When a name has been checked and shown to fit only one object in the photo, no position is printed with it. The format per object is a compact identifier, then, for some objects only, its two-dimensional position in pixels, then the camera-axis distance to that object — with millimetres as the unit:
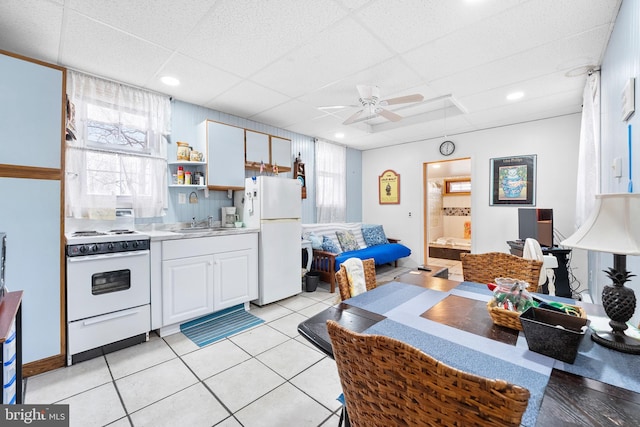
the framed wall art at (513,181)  4191
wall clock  4918
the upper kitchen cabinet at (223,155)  3350
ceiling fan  2646
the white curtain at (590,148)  2540
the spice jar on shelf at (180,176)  3307
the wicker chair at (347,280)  1517
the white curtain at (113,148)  2670
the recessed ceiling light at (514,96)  3205
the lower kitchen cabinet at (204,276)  2639
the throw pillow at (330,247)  4376
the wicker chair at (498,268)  1749
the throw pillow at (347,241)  4820
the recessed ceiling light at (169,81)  2811
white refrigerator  3383
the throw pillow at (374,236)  5352
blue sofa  4262
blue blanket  4405
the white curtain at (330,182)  5180
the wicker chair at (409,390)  482
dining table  667
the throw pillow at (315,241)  4418
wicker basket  1072
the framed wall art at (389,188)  5664
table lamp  910
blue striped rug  2630
